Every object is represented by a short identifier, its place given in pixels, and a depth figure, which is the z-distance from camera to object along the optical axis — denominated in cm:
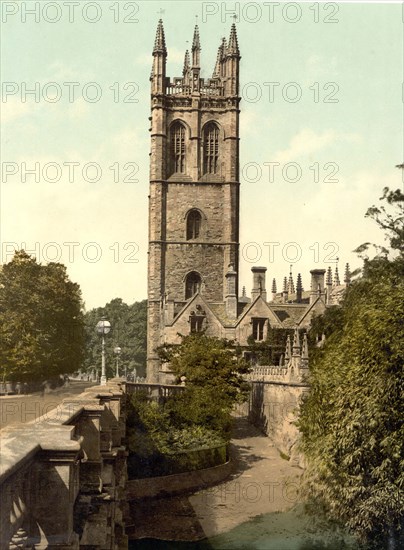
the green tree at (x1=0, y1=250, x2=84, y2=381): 4600
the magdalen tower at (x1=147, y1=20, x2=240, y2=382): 6125
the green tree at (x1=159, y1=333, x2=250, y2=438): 3312
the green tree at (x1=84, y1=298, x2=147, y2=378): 9781
